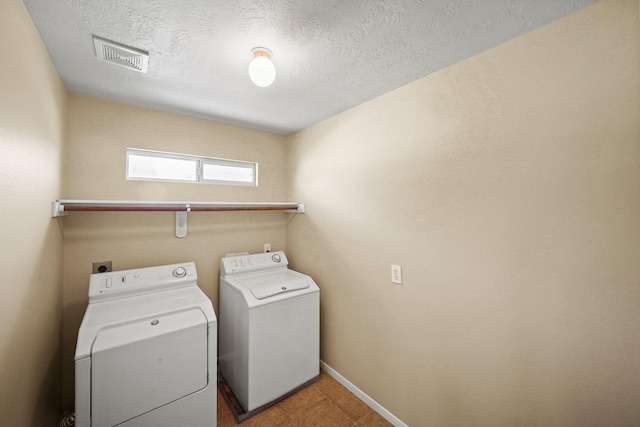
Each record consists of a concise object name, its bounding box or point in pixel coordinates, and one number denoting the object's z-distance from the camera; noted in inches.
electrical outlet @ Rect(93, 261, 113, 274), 74.1
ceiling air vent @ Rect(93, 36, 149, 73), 49.9
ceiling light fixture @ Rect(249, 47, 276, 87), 50.8
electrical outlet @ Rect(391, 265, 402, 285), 69.1
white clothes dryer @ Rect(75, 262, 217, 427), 48.6
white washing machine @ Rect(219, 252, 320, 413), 72.0
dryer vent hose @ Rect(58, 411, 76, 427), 64.2
